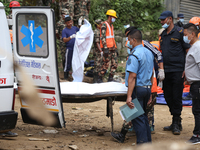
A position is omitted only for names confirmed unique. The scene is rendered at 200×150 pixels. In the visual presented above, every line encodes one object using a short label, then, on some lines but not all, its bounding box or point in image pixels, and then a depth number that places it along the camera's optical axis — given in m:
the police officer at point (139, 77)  8.20
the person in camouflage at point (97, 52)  19.28
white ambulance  8.14
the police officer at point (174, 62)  10.95
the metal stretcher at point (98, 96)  9.41
